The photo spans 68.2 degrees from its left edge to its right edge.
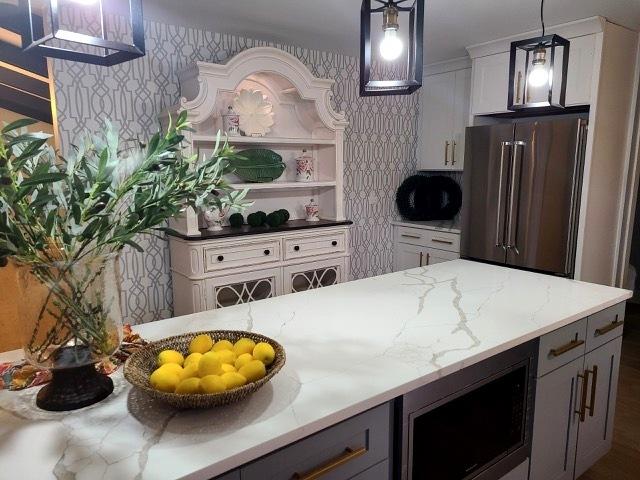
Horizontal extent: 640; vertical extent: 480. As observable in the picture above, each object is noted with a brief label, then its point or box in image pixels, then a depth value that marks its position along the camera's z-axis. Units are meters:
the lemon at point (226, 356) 1.08
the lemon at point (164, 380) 0.99
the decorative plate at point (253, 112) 3.51
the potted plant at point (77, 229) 0.90
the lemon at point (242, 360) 1.08
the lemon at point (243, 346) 1.15
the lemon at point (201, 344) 1.17
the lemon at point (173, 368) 1.03
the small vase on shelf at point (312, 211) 3.75
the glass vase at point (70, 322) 0.97
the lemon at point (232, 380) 1.00
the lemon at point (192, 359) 1.08
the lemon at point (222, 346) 1.16
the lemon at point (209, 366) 1.03
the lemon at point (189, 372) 1.03
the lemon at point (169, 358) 1.10
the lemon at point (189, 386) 0.98
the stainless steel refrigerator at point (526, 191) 3.17
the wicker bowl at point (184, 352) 0.96
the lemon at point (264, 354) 1.12
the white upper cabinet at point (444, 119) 4.18
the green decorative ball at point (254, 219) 3.49
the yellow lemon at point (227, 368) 1.04
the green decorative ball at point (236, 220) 3.49
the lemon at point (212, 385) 0.98
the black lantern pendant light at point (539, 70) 1.64
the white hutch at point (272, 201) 3.06
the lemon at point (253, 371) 1.04
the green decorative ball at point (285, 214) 3.60
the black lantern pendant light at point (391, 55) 1.27
